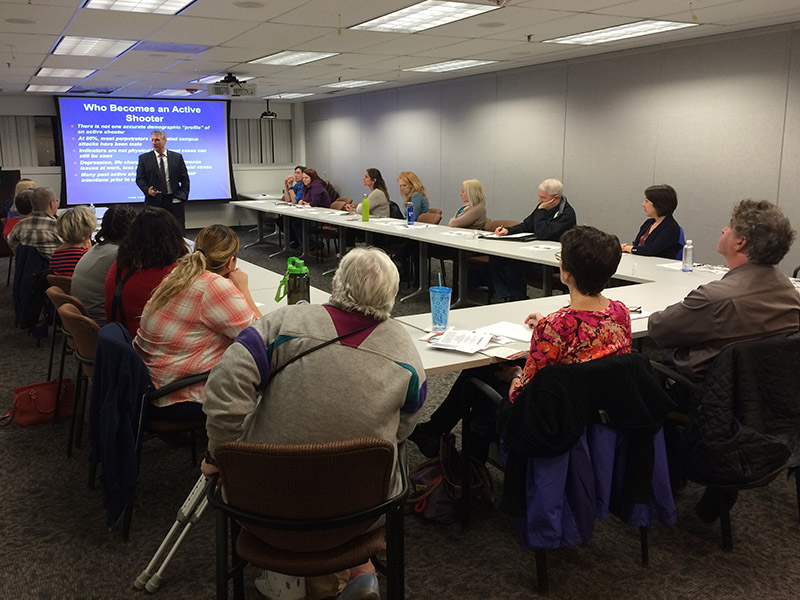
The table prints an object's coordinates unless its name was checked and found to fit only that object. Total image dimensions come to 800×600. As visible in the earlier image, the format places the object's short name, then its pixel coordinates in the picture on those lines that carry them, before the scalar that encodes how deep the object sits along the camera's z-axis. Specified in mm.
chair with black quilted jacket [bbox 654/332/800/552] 2234
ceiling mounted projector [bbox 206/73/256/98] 8453
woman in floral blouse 2137
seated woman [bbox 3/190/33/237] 5438
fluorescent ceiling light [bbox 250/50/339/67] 7328
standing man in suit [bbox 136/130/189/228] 7867
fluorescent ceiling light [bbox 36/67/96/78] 8250
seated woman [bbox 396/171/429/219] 7961
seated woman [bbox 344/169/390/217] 8217
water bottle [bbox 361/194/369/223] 7699
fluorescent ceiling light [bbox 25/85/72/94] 10239
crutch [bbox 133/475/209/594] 2211
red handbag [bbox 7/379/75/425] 3631
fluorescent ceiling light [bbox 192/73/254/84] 9356
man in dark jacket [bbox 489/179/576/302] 5812
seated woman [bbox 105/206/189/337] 2832
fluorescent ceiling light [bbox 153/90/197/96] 11266
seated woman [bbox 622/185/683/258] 4742
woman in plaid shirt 2500
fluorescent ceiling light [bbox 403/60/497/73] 8219
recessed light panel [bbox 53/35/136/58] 6273
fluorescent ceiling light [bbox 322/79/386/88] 10250
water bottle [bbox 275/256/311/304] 2910
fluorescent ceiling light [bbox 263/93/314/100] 12396
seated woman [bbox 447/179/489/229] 6871
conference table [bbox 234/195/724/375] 2623
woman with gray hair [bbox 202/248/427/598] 1701
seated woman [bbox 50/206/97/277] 4238
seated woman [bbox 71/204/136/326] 3461
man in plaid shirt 5004
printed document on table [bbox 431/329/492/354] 2643
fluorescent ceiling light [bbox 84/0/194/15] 4774
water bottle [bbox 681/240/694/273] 4344
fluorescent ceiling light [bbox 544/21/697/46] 5883
